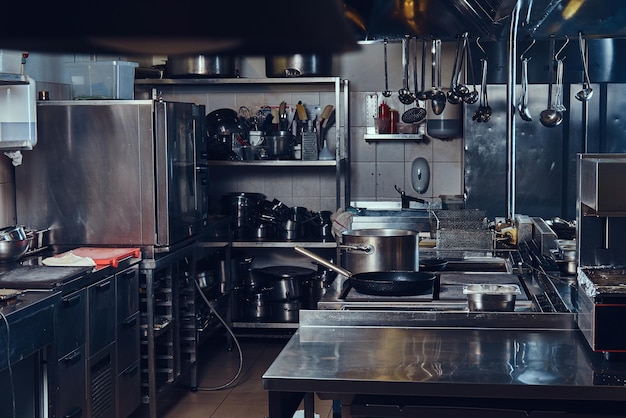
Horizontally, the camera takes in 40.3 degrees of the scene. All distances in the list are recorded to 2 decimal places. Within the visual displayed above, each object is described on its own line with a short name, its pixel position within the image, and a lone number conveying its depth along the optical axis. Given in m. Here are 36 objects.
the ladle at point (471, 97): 4.73
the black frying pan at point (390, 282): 2.78
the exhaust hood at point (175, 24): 0.67
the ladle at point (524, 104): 4.05
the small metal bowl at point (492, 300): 2.61
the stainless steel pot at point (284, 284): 5.67
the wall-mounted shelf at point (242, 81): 5.64
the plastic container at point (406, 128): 6.01
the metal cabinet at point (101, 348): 3.61
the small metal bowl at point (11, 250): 3.70
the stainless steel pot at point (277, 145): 5.69
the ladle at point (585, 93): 4.25
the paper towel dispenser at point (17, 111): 3.82
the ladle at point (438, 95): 4.50
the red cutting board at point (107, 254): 3.84
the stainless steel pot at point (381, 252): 3.07
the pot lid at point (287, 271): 5.66
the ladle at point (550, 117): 4.13
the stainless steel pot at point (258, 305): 5.73
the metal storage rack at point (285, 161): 5.64
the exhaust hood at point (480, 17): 3.77
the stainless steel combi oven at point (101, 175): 4.22
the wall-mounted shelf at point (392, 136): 5.90
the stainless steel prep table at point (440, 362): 2.06
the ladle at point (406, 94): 4.58
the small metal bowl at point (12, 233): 3.70
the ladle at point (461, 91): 4.73
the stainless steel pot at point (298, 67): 5.55
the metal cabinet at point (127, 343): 3.90
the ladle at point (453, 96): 4.73
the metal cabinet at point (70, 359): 3.30
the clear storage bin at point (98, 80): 4.40
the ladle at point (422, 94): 4.65
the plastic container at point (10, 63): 3.67
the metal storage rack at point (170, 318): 4.19
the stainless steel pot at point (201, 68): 5.65
